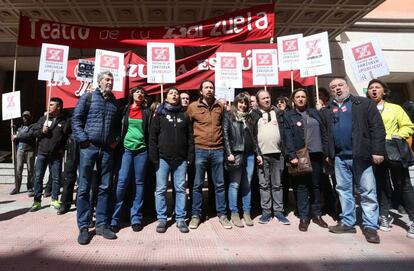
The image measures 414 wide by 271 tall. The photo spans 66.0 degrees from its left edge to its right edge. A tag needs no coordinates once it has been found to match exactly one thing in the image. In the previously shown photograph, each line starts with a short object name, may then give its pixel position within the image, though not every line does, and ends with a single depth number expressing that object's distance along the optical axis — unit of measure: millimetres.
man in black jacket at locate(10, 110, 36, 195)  7453
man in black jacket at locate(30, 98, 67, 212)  5688
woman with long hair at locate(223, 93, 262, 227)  4641
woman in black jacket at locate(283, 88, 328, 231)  4664
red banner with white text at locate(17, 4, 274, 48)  7527
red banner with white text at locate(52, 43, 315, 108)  7482
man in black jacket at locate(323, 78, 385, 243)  4066
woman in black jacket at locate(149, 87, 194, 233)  4461
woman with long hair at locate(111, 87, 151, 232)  4406
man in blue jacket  4039
